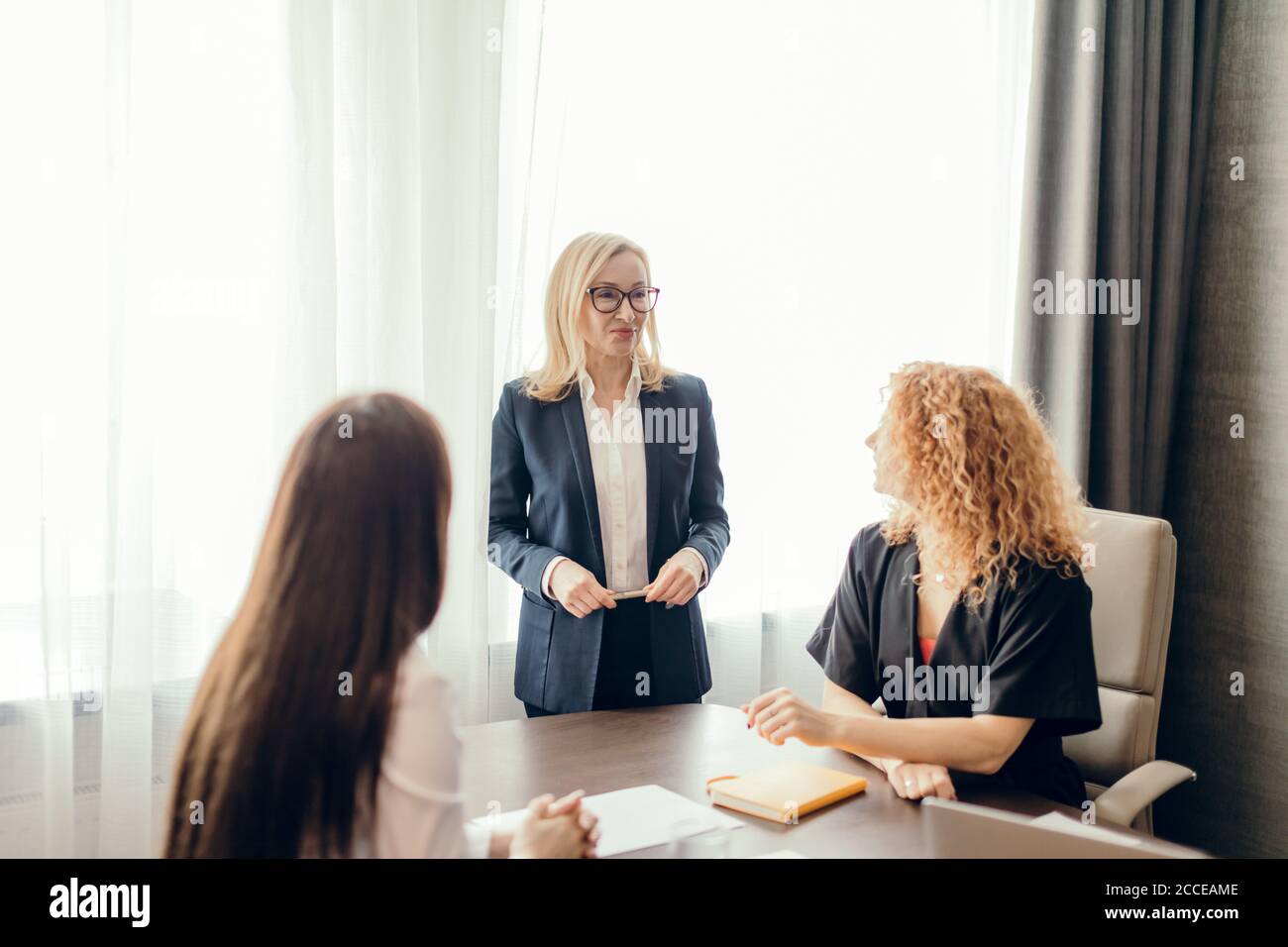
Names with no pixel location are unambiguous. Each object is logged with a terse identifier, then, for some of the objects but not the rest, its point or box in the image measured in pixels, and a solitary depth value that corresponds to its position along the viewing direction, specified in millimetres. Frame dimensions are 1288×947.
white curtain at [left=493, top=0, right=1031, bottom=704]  2678
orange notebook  1525
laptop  1114
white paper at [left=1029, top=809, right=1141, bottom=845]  1132
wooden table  1455
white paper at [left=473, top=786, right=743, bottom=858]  1410
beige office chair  2041
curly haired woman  1693
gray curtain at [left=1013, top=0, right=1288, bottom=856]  2967
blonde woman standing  2242
